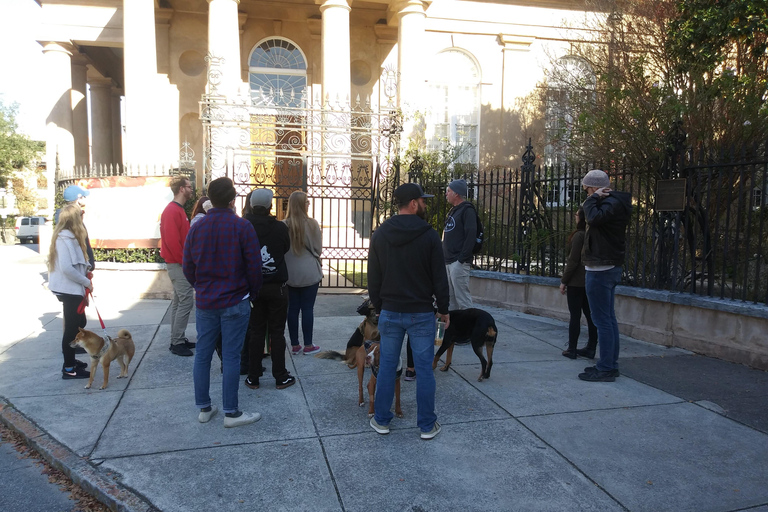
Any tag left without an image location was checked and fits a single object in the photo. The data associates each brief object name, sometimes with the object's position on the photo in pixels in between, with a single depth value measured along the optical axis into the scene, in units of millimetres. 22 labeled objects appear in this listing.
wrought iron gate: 9859
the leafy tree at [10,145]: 30328
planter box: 9945
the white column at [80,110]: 21891
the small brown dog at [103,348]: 5039
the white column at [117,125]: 26094
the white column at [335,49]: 16547
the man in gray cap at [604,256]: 5207
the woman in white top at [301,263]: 5836
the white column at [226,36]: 15984
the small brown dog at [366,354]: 4486
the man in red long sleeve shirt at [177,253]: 6035
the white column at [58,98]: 19797
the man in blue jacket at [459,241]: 6246
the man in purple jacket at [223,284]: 4117
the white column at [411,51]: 17391
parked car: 33938
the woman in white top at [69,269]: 5164
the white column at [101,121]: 23438
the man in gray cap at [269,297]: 5039
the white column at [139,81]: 16000
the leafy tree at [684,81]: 7719
